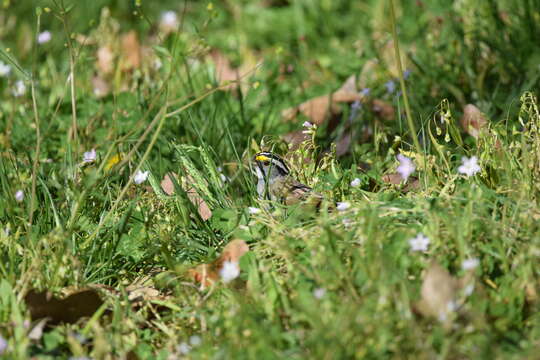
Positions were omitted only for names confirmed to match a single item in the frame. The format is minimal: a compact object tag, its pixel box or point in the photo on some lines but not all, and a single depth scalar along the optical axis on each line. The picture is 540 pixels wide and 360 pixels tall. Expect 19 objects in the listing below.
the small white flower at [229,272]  5.75
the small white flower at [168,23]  13.26
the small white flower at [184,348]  5.46
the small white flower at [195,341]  5.29
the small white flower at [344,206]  6.44
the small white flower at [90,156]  7.65
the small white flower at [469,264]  5.20
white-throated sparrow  7.17
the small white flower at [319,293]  5.24
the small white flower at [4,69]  10.84
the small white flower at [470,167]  6.52
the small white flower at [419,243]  5.53
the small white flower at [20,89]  10.19
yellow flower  8.56
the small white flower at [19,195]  6.59
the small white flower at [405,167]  6.71
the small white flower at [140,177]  7.31
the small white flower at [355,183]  7.03
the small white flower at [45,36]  10.45
